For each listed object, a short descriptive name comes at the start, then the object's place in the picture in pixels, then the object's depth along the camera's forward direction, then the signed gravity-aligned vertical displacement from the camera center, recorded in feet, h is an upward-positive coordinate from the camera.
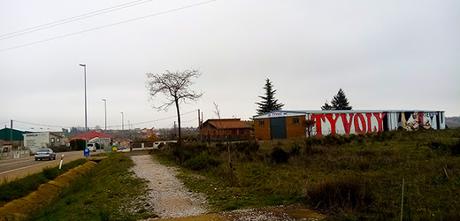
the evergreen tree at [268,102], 288.90 +19.99
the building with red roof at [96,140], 273.11 -1.96
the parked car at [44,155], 149.82 -5.85
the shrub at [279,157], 65.45 -3.95
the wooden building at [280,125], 176.65 +2.72
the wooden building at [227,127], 239.30 +3.63
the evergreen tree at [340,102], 292.14 +19.49
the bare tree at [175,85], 137.49 +15.83
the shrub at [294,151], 73.63 -3.59
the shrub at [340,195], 28.89 -4.61
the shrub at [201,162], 68.94 -4.80
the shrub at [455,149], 60.54 -3.25
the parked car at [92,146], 239.09 -5.47
